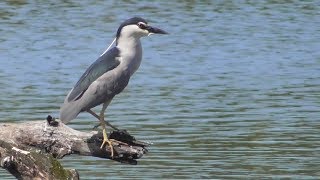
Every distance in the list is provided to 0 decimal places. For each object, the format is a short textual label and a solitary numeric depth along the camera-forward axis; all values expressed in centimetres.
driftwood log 1469
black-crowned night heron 1762
